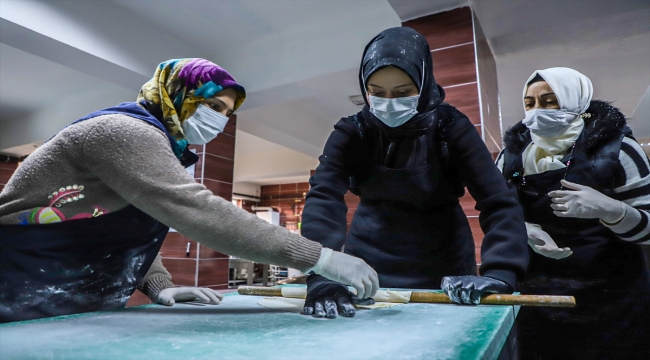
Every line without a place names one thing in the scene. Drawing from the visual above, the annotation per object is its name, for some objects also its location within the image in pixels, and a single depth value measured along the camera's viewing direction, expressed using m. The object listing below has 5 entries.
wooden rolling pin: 0.92
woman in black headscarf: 1.24
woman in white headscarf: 1.35
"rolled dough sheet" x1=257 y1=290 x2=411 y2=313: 1.00
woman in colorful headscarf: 0.82
